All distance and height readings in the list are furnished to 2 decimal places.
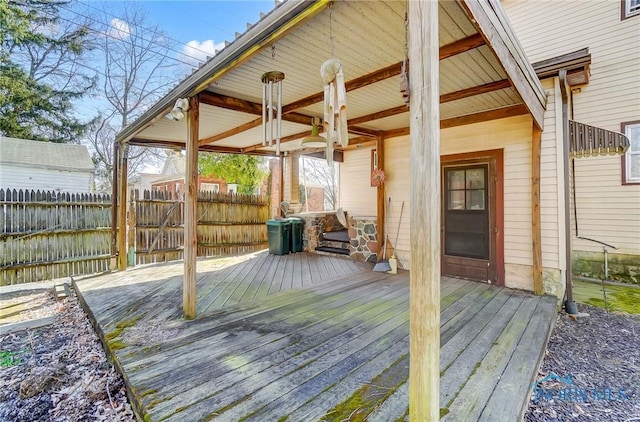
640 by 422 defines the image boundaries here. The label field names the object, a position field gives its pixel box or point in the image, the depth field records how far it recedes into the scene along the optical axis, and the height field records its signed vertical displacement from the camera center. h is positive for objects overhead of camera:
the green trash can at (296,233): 7.42 -0.54
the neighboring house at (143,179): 18.09 +2.20
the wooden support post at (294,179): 8.44 +0.99
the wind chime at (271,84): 3.14 +1.49
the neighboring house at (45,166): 10.99 +1.96
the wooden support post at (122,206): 5.53 +0.16
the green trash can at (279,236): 7.14 -0.59
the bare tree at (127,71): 12.24 +6.62
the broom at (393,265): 5.29 -0.99
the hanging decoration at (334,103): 2.05 +0.80
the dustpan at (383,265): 5.39 -1.01
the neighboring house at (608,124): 5.17 +1.54
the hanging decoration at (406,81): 1.42 +0.67
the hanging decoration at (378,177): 5.79 +0.69
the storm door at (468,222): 4.64 -0.19
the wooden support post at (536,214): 4.04 -0.06
